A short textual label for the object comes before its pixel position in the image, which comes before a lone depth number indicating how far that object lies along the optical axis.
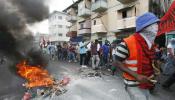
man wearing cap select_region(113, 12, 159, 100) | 1.10
